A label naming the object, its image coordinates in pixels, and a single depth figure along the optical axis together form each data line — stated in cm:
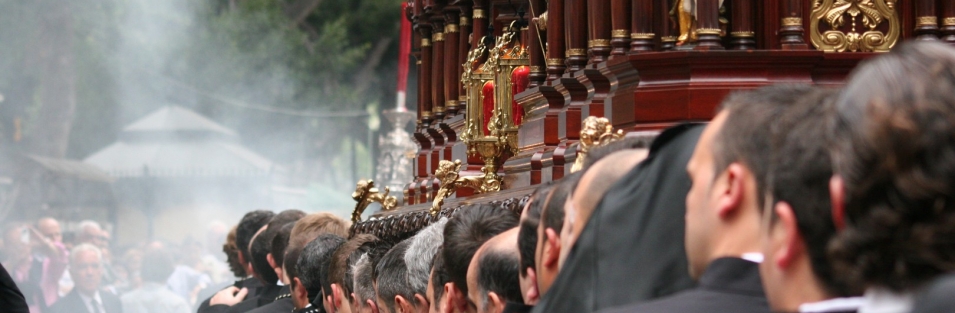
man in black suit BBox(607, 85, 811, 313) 411
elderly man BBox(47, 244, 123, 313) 3058
